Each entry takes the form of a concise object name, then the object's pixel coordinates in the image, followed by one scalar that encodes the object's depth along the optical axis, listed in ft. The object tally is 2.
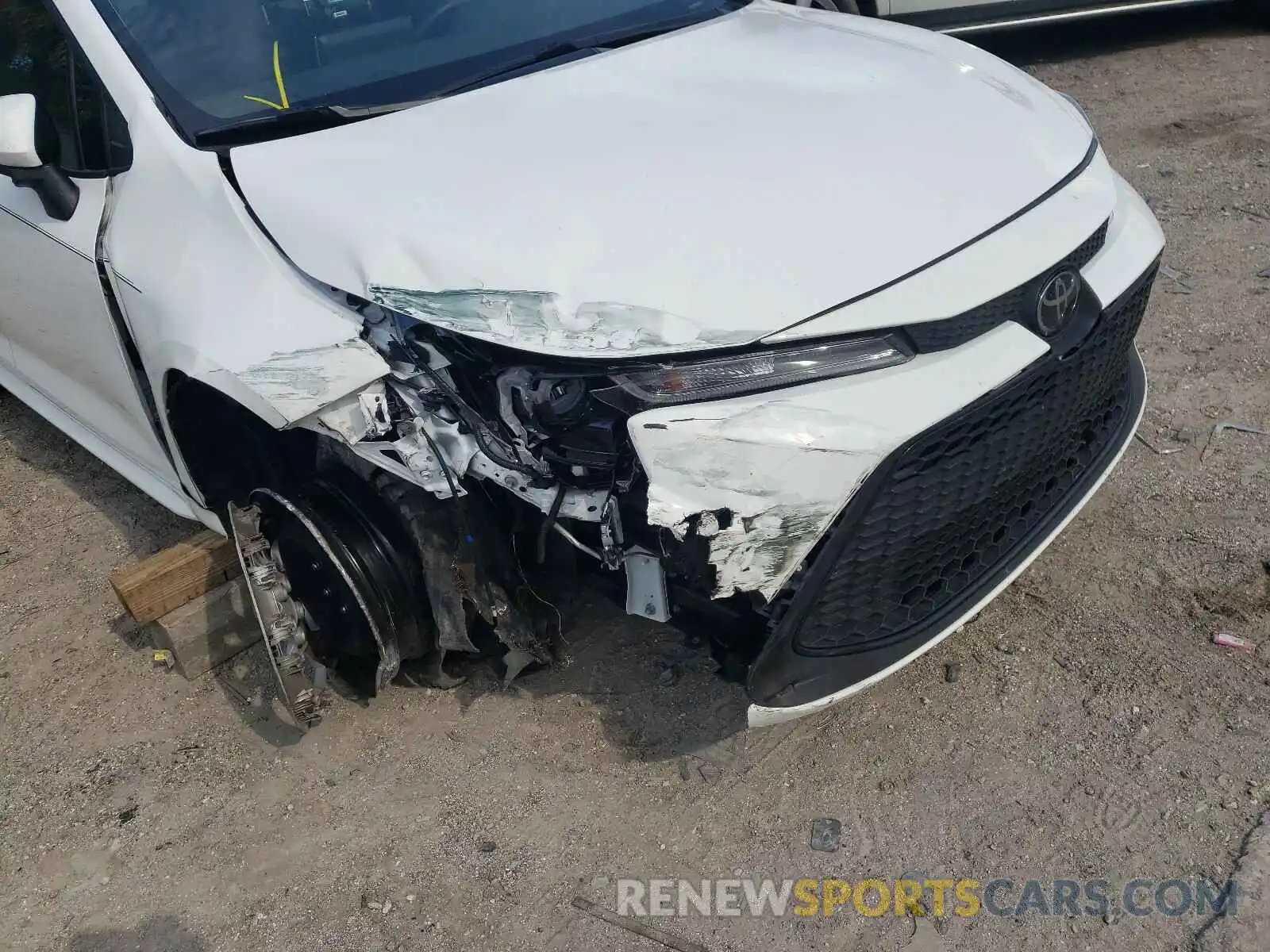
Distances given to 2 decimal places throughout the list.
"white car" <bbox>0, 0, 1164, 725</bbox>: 6.23
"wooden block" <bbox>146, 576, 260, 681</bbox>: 9.12
